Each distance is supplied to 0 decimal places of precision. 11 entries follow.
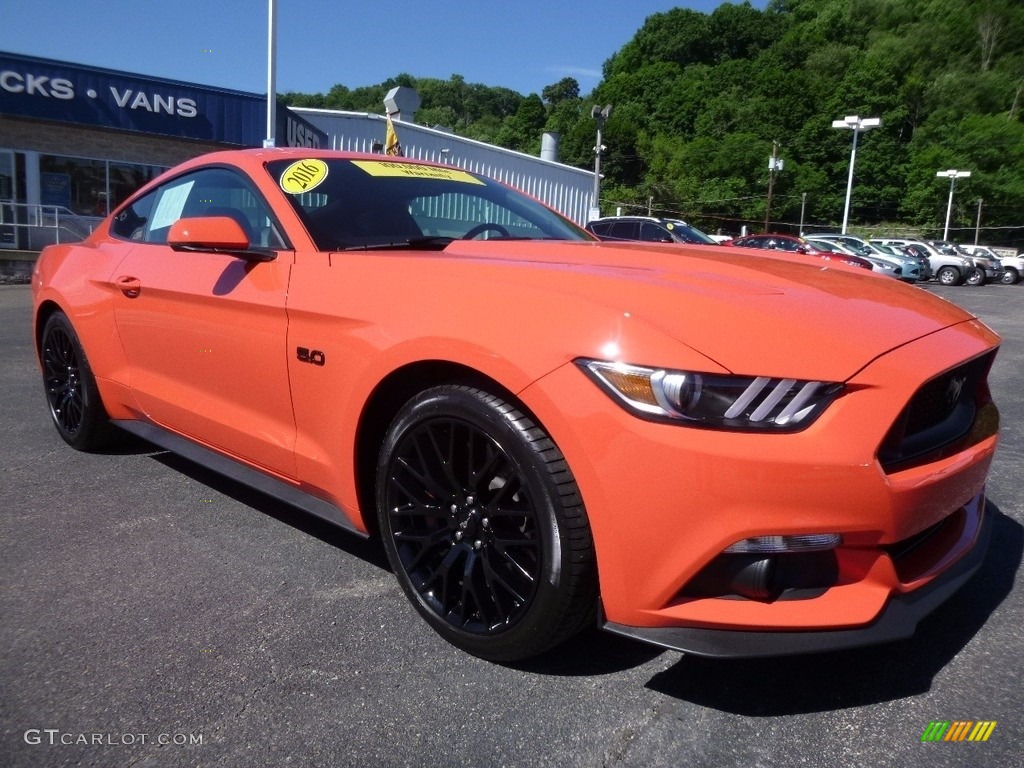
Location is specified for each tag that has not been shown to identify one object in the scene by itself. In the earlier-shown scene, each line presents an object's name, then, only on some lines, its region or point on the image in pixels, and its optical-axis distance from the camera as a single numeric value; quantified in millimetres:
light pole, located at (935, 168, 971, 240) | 47781
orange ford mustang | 1707
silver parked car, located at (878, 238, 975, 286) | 27594
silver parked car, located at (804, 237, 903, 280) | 25578
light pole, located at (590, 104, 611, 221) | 23675
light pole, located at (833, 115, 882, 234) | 30594
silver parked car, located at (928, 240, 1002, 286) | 28234
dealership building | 18016
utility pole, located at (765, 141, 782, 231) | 39394
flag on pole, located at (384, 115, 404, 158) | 10973
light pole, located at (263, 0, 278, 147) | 15914
